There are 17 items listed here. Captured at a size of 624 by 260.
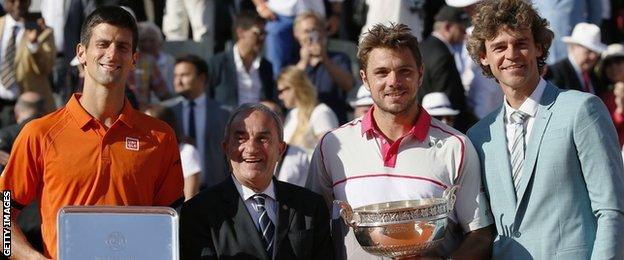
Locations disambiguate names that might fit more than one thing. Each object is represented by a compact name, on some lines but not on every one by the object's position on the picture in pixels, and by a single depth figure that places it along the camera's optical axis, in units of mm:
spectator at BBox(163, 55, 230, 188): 11664
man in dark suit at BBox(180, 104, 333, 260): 6707
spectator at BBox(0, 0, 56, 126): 12734
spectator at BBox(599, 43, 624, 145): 12953
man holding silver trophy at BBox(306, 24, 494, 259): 6812
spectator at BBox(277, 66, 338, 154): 11570
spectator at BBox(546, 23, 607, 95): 12602
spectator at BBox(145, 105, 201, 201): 10429
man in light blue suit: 6617
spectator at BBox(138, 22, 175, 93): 12742
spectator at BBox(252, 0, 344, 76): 13547
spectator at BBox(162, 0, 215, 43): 14266
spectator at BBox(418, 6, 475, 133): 11867
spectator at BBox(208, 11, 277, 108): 13008
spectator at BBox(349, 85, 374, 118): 11312
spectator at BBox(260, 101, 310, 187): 10477
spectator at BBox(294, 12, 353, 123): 12719
